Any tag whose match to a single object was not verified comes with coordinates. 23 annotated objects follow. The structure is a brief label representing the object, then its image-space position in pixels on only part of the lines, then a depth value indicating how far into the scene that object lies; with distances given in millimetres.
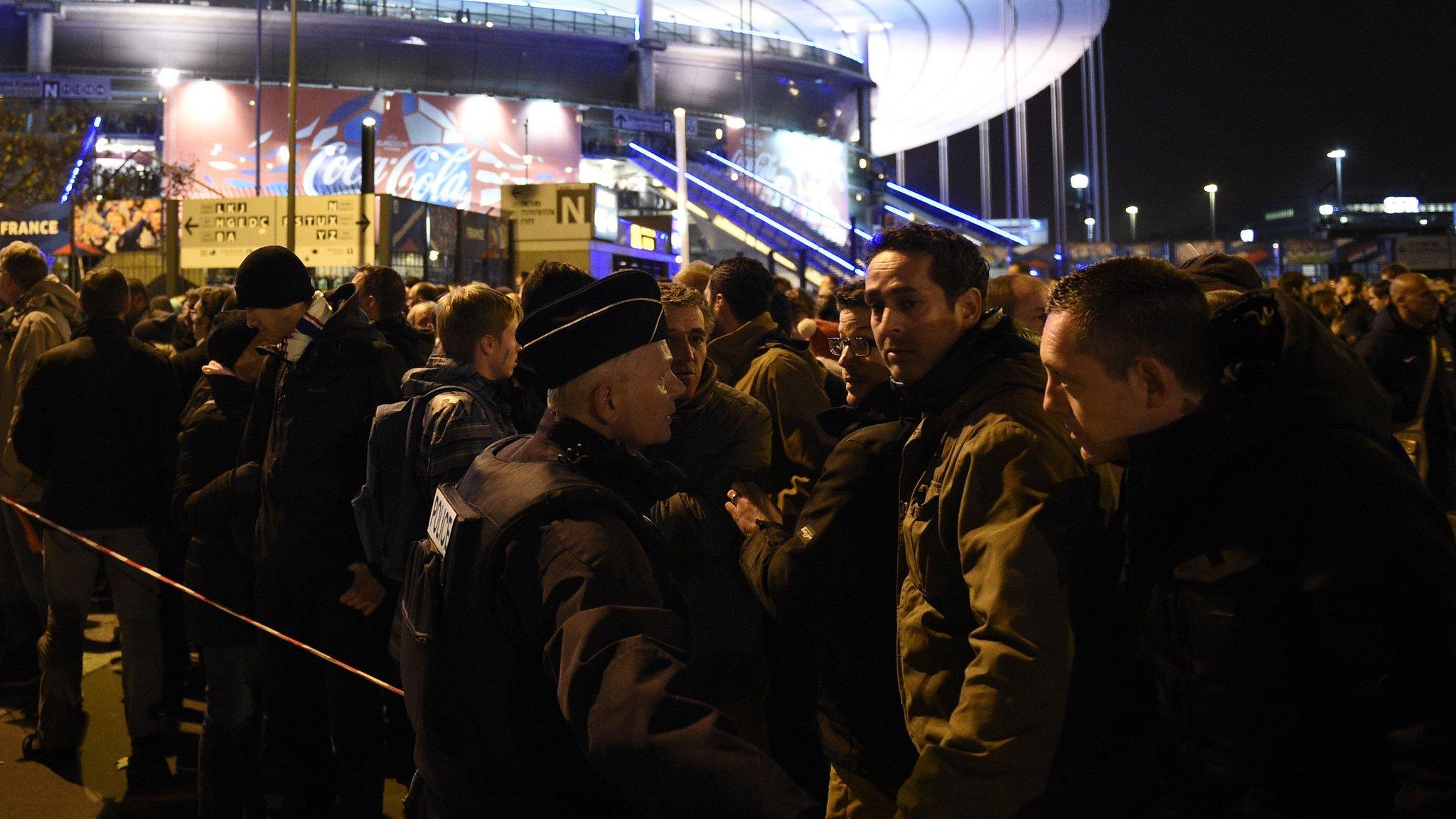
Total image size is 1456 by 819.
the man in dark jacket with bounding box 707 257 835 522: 4617
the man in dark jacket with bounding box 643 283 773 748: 3787
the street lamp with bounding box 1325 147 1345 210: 61969
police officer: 1759
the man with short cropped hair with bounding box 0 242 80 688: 6777
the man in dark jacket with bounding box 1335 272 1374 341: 11750
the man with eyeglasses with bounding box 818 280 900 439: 3818
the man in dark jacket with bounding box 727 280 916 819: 2777
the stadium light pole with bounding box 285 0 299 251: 17125
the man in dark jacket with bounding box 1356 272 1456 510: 8477
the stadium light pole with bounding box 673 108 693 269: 22844
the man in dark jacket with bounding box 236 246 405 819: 4434
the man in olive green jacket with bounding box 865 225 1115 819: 2172
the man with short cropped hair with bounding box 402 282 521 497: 3957
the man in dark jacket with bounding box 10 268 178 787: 5914
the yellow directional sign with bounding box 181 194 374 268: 12352
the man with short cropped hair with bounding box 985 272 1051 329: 5352
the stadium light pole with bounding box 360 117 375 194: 12594
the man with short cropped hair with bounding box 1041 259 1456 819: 1702
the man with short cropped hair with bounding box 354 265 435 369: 5809
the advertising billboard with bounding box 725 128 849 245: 59156
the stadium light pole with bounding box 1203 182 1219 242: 70312
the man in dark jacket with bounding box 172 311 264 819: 4719
